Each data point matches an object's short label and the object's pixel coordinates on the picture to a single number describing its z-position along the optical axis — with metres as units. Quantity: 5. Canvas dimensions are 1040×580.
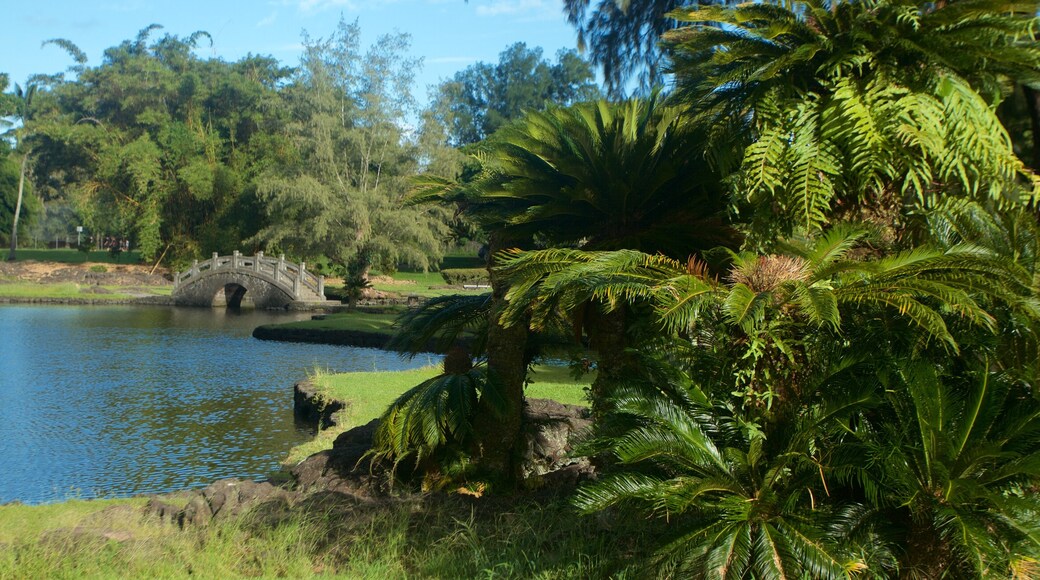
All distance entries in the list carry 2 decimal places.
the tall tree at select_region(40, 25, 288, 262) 52.12
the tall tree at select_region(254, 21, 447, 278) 43.59
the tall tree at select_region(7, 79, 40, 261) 57.72
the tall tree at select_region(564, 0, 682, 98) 18.69
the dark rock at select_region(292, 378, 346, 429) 13.02
